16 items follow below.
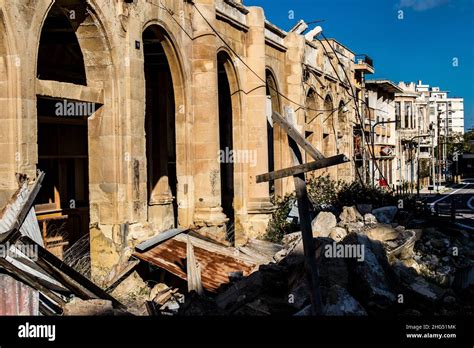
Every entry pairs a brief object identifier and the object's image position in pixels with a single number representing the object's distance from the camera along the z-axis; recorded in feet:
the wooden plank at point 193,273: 34.88
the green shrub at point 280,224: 56.76
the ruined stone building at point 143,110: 30.89
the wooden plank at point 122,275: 36.70
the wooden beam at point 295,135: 23.20
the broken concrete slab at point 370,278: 29.43
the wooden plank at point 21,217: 26.43
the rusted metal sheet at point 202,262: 36.94
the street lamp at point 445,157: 231.05
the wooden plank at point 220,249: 41.31
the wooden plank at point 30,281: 25.11
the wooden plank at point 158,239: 38.06
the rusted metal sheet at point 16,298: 25.46
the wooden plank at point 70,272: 27.07
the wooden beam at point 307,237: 23.48
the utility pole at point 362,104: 117.15
